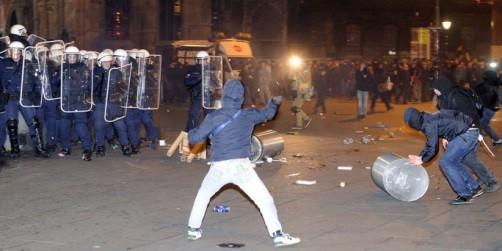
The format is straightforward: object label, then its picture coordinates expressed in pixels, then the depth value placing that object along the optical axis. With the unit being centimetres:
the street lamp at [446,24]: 3414
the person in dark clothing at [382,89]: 2825
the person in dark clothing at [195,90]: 1525
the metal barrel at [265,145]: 1413
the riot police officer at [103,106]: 1489
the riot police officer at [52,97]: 1508
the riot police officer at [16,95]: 1470
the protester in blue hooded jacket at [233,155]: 827
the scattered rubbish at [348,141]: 1788
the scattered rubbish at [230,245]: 845
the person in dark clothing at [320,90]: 2750
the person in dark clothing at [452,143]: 1005
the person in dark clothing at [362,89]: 2552
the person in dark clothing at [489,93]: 1670
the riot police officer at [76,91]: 1485
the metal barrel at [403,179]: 1077
